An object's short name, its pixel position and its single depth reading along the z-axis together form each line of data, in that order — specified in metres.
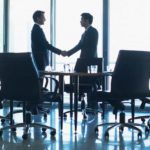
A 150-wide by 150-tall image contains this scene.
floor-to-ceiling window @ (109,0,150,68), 8.22
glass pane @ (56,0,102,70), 8.54
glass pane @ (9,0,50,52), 9.14
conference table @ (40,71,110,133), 5.22
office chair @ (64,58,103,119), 6.81
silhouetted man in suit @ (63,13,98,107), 7.27
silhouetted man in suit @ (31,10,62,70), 7.39
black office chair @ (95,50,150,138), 5.04
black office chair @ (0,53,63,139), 4.90
